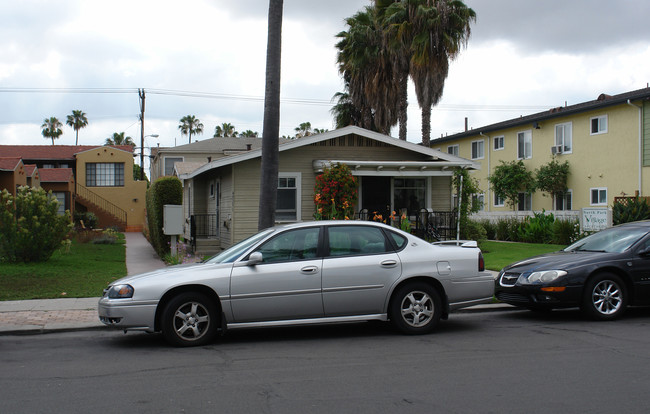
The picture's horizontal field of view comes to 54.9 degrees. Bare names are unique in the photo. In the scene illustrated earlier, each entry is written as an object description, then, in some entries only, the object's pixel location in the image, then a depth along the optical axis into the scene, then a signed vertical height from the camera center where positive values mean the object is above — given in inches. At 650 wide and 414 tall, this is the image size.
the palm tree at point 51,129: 3213.6 +483.6
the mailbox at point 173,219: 578.2 +3.1
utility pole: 1628.9 +243.8
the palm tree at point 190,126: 3265.3 +505.1
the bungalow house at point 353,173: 709.3 +53.9
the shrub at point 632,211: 783.7 +11.6
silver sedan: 295.4 -31.1
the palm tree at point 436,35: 987.3 +294.3
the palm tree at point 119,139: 3497.0 +467.0
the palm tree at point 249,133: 3196.4 +456.3
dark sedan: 351.3 -34.6
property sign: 658.2 +2.5
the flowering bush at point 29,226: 581.3 -2.9
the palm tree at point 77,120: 3272.6 +538.1
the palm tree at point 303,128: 2817.4 +425.4
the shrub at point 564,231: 850.1 -14.2
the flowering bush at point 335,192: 697.6 +33.1
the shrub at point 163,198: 716.7 +27.9
